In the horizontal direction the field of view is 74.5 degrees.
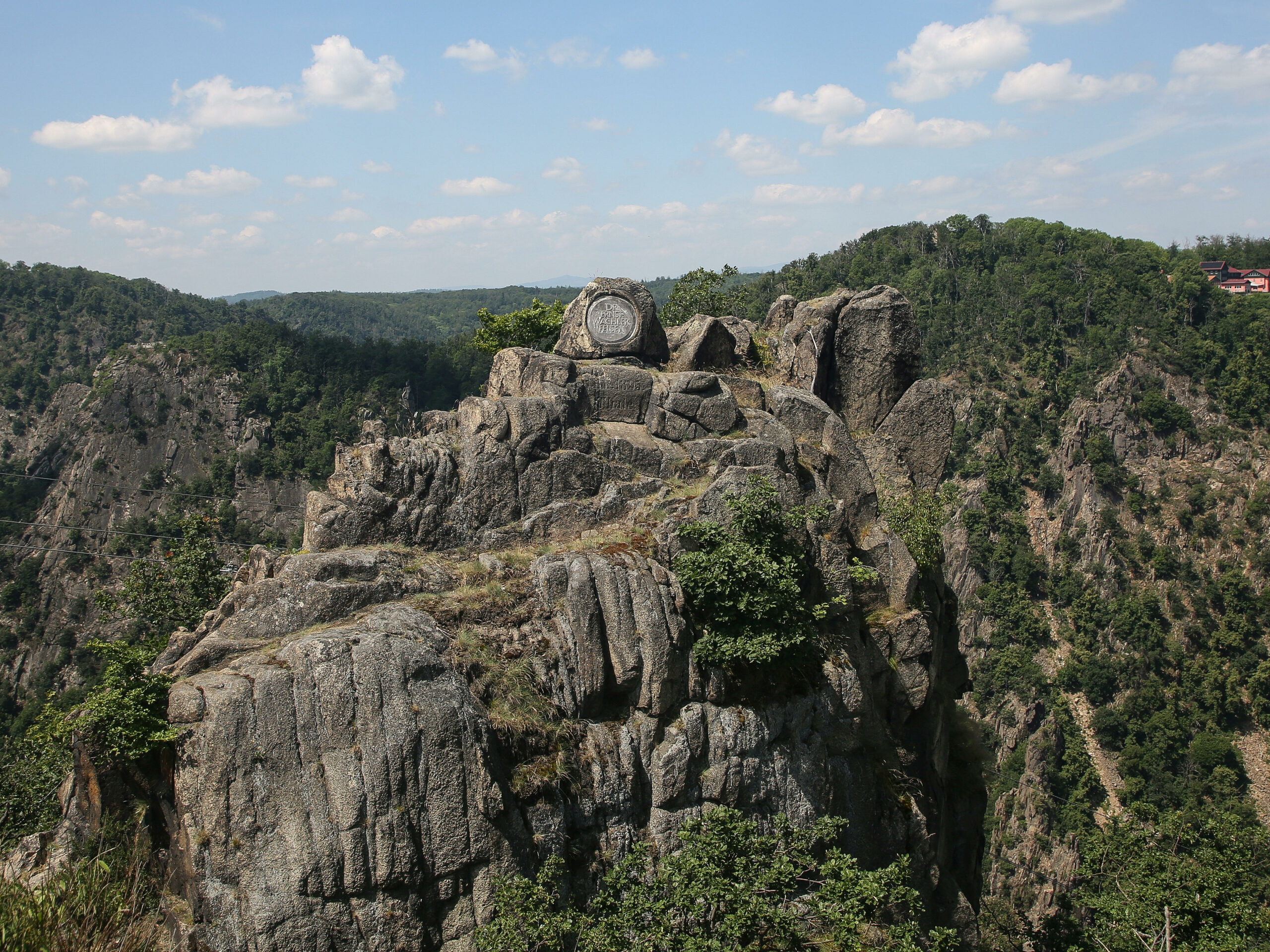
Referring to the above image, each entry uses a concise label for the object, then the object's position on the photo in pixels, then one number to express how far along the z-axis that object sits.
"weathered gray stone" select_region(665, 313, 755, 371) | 26.67
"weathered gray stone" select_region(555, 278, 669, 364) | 26.00
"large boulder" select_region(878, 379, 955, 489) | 28.22
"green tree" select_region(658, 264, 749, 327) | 38.62
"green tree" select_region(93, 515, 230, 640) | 24.42
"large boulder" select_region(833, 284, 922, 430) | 28.42
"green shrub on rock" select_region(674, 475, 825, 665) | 17.39
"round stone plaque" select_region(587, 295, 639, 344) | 26.03
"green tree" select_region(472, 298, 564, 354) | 30.48
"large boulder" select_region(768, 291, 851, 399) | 28.22
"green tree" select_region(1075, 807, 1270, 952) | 16.38
